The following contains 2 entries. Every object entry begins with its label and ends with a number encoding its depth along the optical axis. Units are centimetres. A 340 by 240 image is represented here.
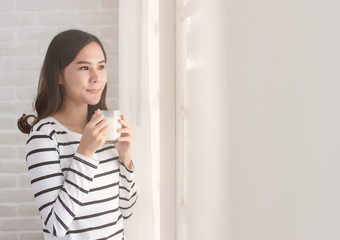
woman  117
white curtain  142
